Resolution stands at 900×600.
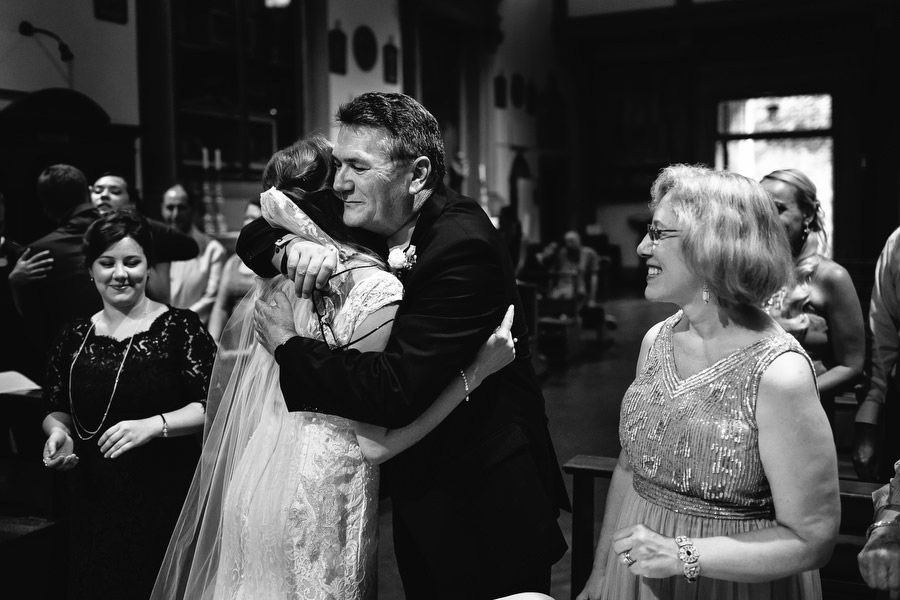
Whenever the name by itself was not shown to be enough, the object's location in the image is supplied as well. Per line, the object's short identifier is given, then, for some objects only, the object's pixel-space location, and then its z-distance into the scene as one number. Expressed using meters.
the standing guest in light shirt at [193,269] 5.35
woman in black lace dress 2.44
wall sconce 6.30
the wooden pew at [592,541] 2.31
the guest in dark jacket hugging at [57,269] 3.76
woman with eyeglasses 1.44
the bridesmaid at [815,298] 2.95
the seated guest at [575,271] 9.68
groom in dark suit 1.65
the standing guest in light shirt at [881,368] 2.54
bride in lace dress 1.72
